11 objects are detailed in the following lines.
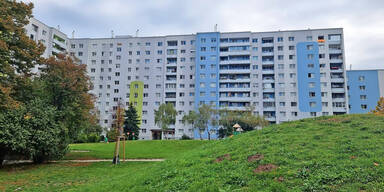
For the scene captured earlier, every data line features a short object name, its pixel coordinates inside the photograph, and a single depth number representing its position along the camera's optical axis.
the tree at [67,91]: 26.55
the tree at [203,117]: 60.31
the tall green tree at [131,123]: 65.06
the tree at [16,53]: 18.12
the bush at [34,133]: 20.48
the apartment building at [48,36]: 72.76
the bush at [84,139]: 60.58
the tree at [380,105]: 56.44
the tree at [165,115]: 62.58
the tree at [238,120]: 56.88
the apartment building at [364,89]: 78.38
